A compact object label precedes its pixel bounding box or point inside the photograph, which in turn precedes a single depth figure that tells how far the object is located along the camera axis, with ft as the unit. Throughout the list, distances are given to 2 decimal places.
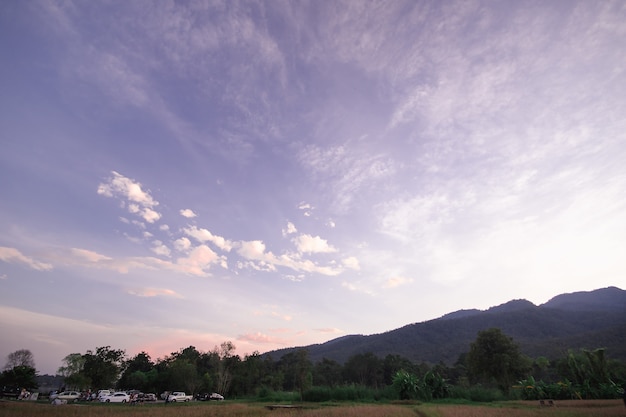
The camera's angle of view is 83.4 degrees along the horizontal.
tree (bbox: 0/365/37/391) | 194.80
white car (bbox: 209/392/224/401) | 205.38
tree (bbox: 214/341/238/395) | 250.98
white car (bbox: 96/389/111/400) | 164.35
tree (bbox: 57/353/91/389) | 215.51
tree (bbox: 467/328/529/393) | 175.73
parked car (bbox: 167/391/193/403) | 177.47
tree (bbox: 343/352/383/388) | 358.51
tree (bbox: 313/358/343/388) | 362.94
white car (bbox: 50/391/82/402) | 143.15
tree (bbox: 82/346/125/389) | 234.79
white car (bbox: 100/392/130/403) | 157.89
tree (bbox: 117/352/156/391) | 263.70
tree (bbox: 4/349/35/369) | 296.51
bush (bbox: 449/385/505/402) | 141.59
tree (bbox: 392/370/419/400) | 143.95
